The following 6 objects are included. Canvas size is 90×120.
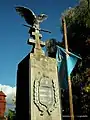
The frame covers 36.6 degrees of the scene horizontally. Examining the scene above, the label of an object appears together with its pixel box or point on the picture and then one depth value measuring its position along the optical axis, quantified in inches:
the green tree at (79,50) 399.6
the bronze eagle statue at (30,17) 193.3
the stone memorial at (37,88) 166.3
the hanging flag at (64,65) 213.6
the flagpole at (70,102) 228.5
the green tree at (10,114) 736.7
